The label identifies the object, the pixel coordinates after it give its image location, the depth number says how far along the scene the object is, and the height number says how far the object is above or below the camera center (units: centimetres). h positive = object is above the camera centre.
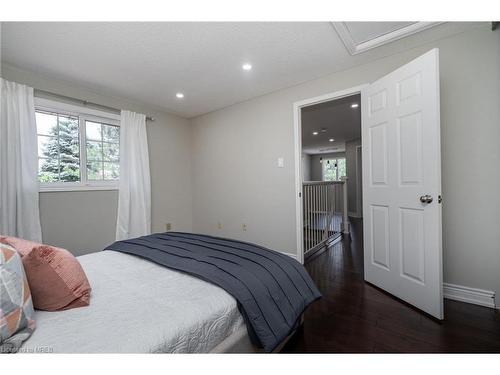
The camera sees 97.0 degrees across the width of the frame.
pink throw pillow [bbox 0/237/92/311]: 91 -39
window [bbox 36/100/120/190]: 257 +49
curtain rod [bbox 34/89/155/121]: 247 +108
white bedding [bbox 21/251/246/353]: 72 -50
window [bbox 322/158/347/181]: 977 +50
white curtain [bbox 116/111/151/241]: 305 +9
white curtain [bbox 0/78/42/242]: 218 +27
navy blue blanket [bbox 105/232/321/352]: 103 -50
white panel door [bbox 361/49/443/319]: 167 -6
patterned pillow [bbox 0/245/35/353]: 70 -39
